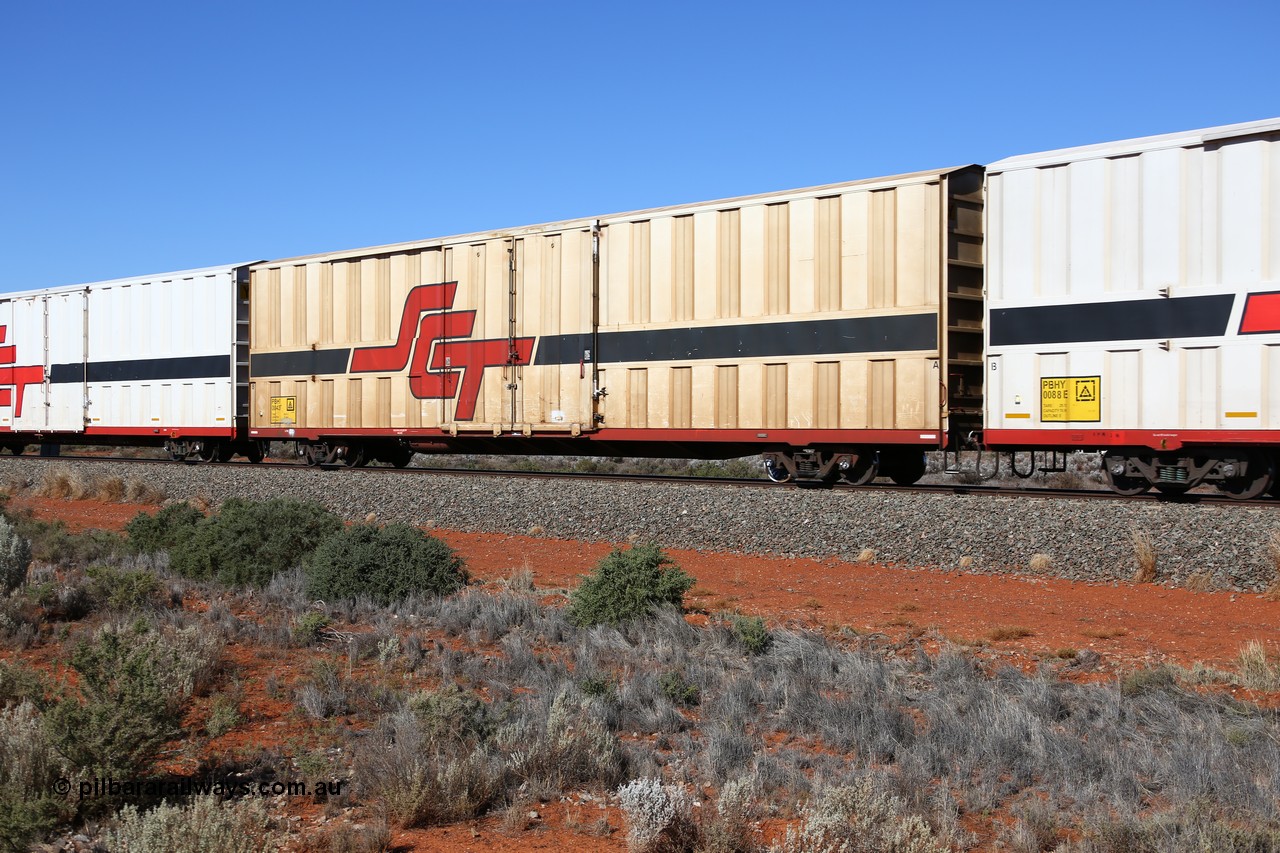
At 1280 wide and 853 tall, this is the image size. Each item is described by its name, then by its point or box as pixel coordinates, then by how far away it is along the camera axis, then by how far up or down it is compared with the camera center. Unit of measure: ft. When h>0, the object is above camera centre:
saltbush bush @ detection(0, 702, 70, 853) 13.83 -4.91
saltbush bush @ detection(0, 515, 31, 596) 31.45 -4.03
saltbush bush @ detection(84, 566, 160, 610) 29.73 -4.59
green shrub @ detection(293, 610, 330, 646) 26.96 -5.11
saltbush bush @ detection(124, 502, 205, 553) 40.68 -3.98
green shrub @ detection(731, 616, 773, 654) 25.81 -5.02
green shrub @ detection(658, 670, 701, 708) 21.94 -5.40
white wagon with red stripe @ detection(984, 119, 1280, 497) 38.83 +4.63
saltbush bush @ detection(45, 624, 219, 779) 15.78 -4.38
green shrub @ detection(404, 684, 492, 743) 17.95 -4.97
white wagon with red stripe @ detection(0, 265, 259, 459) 73.72 +4.63
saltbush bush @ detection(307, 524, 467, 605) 32.83 -4.39
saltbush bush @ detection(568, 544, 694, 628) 29.27 -4.51
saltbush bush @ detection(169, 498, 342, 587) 36.42 -4.11
